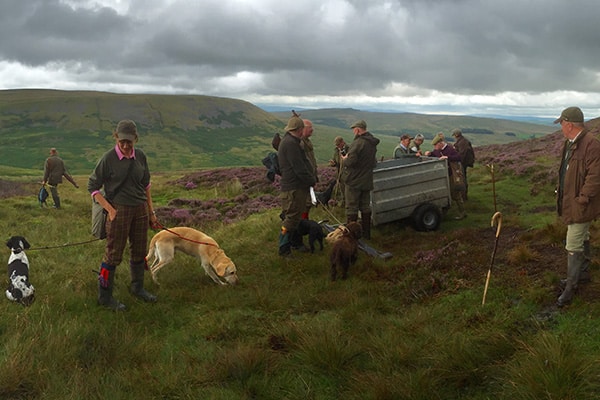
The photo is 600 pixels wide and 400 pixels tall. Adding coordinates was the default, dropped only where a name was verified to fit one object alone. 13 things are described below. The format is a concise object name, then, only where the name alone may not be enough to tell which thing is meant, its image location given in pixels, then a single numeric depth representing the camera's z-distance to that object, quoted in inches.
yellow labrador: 281.6
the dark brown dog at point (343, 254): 279.9
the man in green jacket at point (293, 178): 309.5
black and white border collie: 240.4
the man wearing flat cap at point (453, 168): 444.8
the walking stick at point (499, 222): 204.2
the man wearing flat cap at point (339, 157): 481.1
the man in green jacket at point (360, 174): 350.9
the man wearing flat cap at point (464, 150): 513.7
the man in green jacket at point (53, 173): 673.6
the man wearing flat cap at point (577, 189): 192.7
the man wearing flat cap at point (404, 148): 502.2
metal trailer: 376.2
